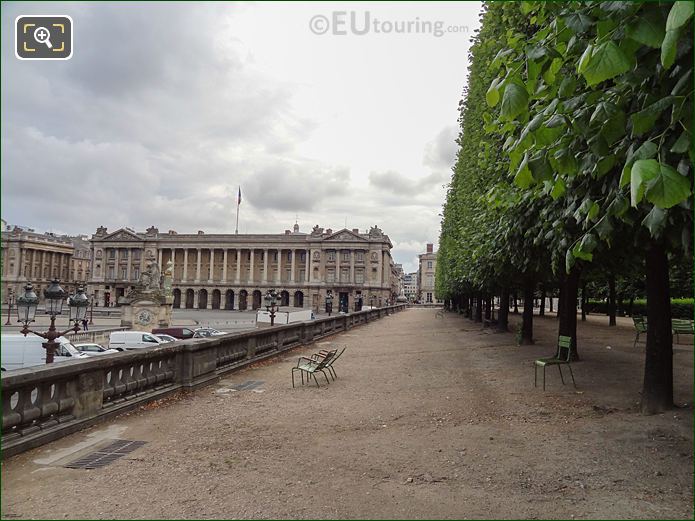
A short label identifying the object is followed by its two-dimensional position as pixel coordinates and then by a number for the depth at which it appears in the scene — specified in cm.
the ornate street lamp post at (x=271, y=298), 2773
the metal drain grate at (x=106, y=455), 570
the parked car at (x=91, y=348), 2281
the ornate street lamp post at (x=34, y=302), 1080
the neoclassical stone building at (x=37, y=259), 9144
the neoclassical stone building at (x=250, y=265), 11844
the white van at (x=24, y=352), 1702
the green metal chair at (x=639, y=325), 1830
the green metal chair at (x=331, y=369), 1232
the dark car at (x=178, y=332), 3297
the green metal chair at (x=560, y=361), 1009
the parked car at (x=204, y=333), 3084
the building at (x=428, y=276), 15800
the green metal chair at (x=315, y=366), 1139
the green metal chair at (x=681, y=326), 1725
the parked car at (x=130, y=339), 2800
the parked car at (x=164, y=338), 2981
